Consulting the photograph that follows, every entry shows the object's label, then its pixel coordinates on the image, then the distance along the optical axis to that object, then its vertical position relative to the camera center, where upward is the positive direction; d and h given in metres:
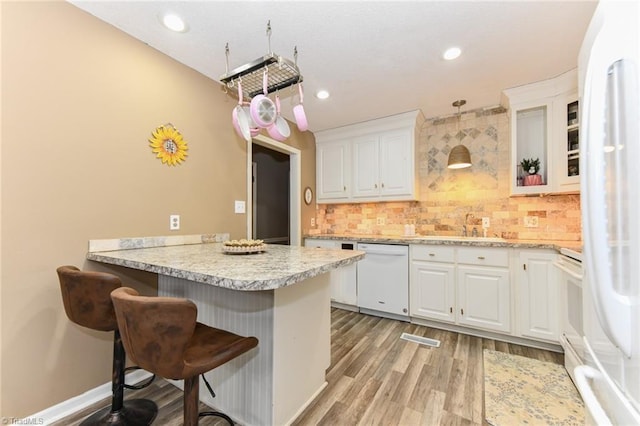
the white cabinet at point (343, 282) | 3.15 -0.83
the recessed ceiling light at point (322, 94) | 2.60 +1.26
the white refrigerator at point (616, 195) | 0.58 +0.05
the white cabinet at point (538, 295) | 2.17 -0.68
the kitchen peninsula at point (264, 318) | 1.23 -0.57
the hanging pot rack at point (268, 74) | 1.41 +0.86
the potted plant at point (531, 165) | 2.59 +0.52
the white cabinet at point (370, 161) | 3.16 +0.74
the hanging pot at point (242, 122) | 1.64 +0.61
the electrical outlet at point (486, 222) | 3.00 -0.06
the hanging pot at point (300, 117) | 1.60 +0.63
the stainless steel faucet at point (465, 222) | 3.11 -0.07
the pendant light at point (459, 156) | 2.85 +0.68
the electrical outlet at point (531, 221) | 2.76 -0.05
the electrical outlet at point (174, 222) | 2.04 -0.05
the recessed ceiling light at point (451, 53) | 1.94 +1.26
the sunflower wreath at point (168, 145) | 1.94 +0.56
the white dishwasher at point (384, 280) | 2.84 -0.73
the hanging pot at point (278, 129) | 1.61 +0.57
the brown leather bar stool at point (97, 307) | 1.23 -0.45
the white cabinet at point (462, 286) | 2.39 -0.69
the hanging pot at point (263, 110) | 1.46 +0.62
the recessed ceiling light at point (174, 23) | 1.64 +1.27
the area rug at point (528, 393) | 1.48 -1.16
